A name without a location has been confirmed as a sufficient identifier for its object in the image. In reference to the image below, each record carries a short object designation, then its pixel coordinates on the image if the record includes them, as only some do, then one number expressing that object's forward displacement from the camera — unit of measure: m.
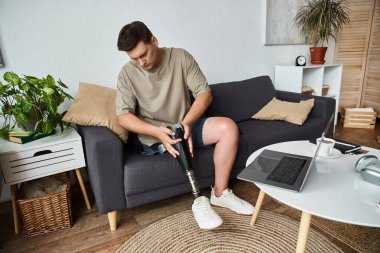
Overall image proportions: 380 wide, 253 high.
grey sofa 1.33
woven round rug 1.27
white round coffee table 0.80
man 1.41
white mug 1.22
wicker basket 1.40
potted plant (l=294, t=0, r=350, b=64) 2.64
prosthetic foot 1.26
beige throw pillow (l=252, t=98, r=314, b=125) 1.97
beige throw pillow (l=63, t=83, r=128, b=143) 1.50
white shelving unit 2.66
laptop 0.96
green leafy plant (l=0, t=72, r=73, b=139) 1.40
